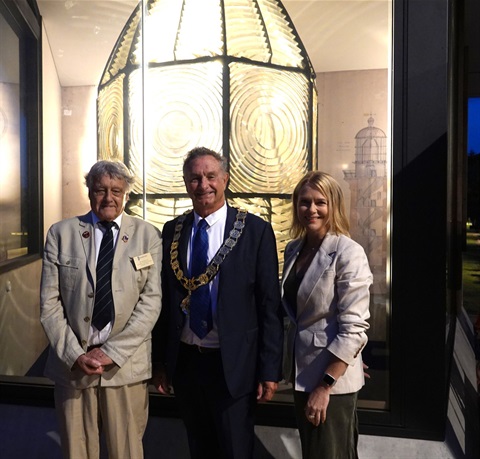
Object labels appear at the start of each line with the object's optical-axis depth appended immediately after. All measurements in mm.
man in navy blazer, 2043
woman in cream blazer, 1882
